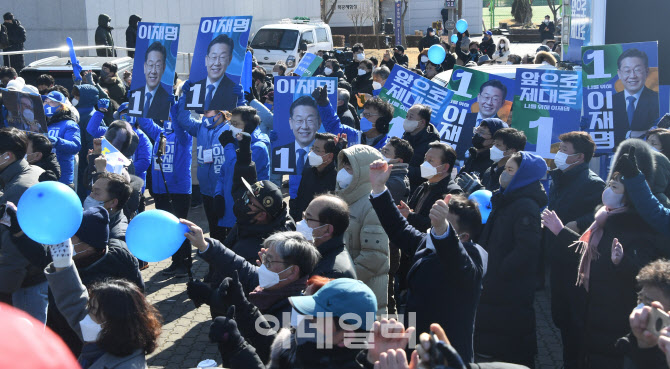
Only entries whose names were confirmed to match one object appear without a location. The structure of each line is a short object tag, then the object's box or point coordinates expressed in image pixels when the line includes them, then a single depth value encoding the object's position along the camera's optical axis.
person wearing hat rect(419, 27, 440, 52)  22.27
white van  23.92
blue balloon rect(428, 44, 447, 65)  14.84
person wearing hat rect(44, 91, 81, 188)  7.81
